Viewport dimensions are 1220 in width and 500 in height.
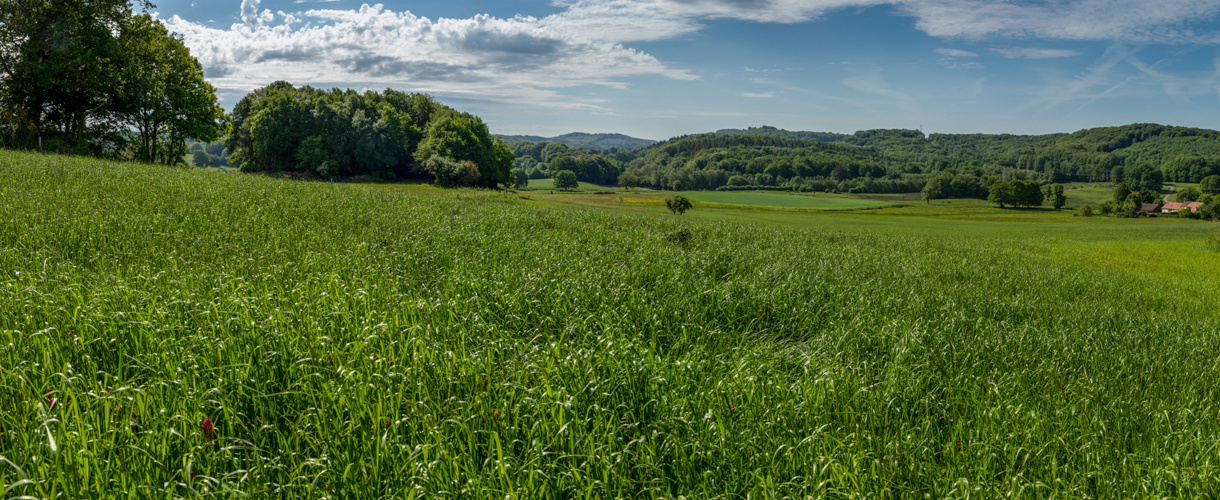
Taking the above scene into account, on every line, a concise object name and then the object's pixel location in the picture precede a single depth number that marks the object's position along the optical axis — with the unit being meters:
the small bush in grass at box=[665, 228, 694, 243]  18.14
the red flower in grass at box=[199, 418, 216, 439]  3.84
